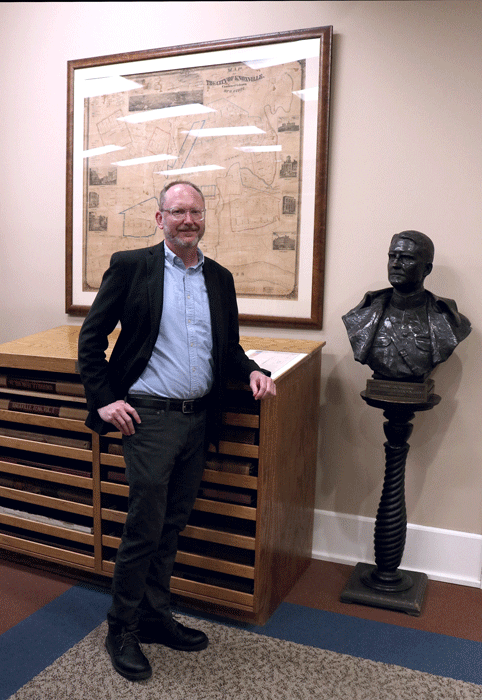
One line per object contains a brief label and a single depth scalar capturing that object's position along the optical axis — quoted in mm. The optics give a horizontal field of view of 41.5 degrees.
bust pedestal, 2611
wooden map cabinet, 2428
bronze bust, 2492
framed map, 2920
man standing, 2168
